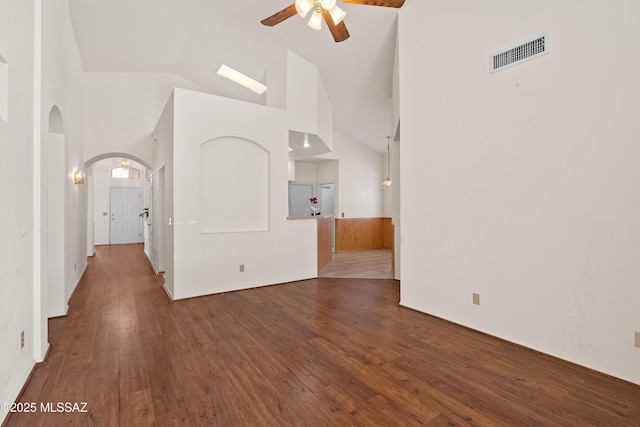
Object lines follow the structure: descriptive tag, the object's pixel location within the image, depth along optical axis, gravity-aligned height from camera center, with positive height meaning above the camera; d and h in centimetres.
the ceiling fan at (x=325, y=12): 272 +196
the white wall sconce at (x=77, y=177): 443 +58
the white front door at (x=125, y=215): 1081 +2
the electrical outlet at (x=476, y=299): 299 -85
